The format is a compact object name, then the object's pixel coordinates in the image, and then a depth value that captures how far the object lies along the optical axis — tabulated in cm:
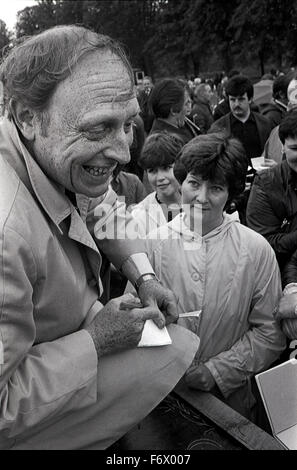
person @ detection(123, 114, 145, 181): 468
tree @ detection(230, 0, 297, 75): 2944
